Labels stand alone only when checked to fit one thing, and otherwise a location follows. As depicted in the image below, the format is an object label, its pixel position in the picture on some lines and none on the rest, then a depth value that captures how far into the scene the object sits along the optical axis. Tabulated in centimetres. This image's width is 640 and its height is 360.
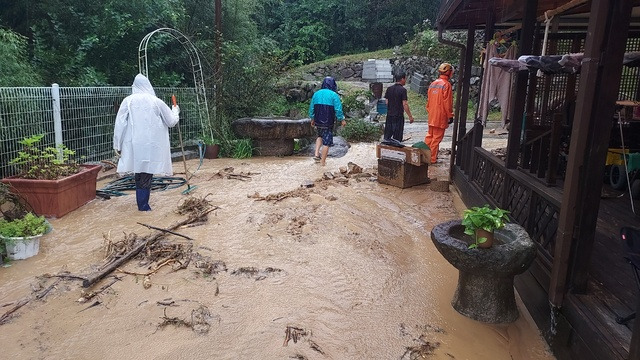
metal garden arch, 1027
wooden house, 284
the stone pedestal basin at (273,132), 1025
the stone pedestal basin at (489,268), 337
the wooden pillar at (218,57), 1049
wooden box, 745
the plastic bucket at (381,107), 1495
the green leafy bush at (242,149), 1032
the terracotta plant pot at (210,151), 1011
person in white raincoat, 600
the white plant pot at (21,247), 445
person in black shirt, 943
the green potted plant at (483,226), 341
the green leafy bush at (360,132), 1287
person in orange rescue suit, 864
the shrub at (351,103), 1523
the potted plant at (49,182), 554
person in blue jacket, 933
